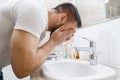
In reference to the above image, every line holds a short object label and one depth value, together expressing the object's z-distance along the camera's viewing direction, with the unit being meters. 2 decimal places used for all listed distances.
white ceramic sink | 1.01
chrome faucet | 1.30
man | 0.75
